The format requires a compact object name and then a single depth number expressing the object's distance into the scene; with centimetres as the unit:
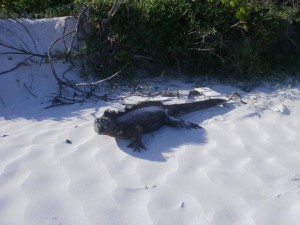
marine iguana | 411
